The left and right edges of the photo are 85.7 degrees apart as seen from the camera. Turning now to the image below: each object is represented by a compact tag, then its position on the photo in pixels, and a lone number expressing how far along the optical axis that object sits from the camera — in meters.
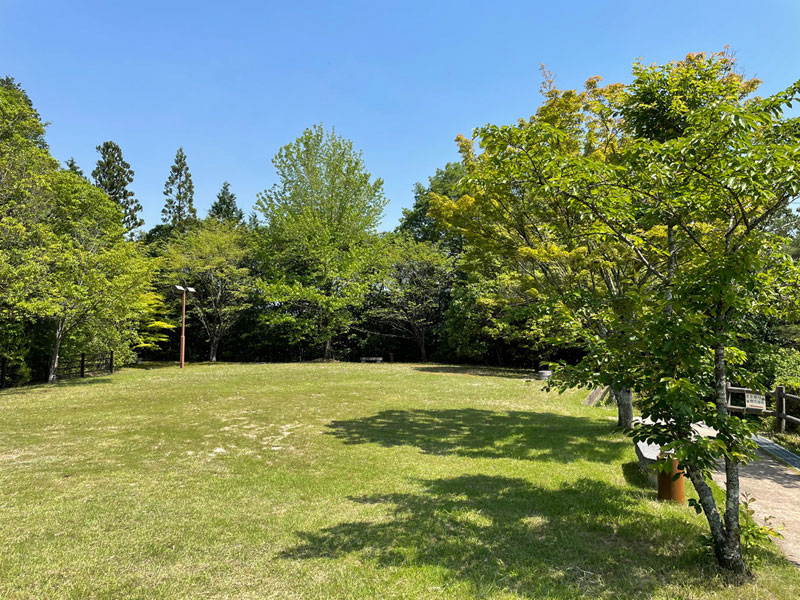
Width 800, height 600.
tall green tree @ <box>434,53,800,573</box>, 3.07
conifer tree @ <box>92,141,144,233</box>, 37.81
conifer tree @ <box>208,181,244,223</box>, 49.12
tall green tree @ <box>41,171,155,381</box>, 14.27
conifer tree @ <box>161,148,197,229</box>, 45.81
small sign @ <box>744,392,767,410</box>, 9.73
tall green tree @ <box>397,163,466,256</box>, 37.16
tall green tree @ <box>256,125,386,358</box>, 25.36
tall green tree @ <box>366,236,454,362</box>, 29.09
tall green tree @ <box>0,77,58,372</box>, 12.61
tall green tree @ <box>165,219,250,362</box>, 27.94
